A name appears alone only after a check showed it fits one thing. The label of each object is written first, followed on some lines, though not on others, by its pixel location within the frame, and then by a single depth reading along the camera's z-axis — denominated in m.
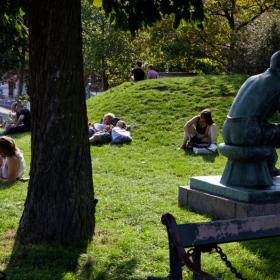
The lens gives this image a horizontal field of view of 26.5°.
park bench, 3.47
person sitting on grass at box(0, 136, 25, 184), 9.58
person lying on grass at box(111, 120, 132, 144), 13.75
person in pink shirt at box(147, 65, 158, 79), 22.67
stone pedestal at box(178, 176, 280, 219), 6.82
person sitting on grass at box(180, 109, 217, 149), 12.54
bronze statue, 6.94
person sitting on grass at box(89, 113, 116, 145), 13.76
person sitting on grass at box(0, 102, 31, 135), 17.05
